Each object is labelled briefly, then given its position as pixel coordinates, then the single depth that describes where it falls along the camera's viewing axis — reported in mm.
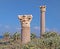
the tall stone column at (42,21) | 31453
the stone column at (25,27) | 24320
